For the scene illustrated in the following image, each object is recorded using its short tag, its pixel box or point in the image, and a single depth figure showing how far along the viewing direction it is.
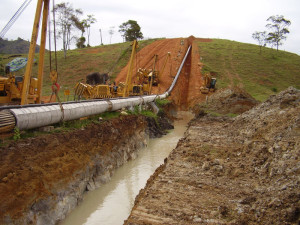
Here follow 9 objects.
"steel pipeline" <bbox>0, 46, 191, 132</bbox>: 8.63
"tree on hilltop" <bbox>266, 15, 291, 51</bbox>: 58.28
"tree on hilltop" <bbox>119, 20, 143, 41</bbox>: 71.62
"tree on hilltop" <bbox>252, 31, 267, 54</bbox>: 58.09
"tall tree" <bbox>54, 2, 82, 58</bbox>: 49.59
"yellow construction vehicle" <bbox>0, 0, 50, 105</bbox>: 12.33
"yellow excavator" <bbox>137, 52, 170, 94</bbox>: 31.98
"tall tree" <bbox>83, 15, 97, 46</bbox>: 64.18
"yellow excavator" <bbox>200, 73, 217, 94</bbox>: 34.62
